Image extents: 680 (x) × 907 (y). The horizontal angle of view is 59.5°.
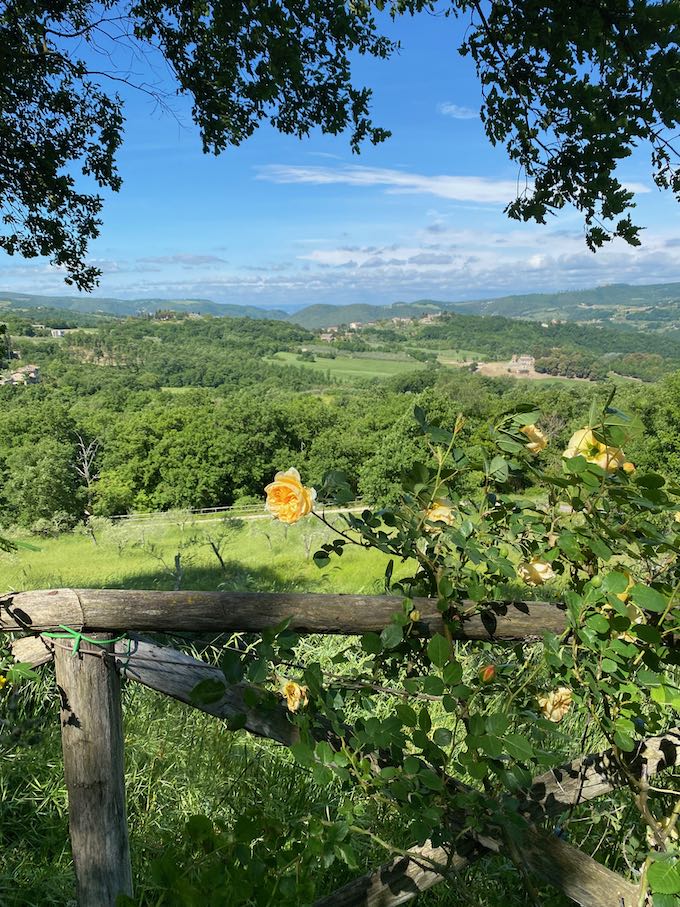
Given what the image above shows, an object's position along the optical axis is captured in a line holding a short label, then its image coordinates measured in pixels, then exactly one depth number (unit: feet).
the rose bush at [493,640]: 3.09
